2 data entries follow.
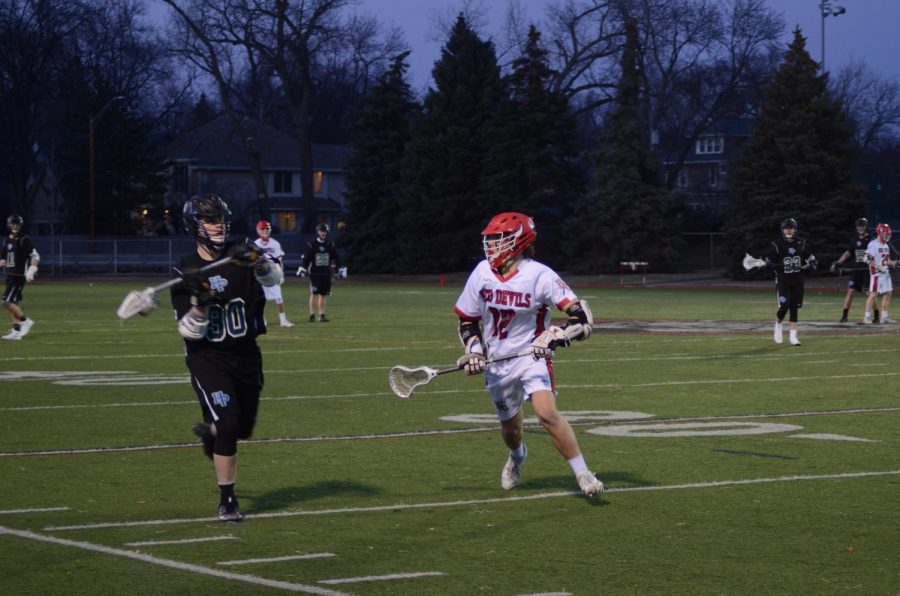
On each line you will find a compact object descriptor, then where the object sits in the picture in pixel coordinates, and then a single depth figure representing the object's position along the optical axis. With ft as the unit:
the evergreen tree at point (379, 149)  239.91
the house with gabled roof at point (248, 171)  320.70
